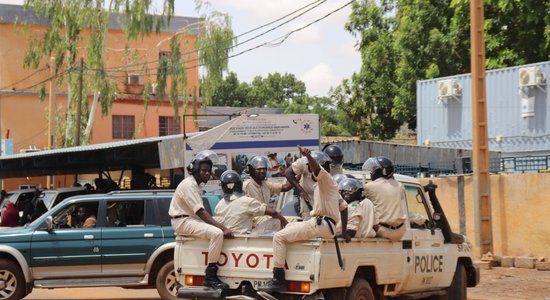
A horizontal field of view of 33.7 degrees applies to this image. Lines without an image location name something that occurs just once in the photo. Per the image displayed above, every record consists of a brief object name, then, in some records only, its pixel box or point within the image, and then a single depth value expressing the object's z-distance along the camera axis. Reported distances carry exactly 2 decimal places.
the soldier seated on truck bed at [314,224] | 9.34
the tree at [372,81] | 41.06
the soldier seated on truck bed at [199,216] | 9.91
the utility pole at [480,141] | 19.69
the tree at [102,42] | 40.66
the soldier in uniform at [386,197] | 10.72
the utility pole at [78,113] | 37.47
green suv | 13.93
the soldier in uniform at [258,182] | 10.78
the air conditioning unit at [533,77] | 27.30
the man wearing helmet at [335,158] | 11.43
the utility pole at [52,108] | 41.97
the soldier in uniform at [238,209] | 10.27
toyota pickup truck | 9.36
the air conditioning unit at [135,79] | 48.97
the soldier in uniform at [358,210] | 10.47
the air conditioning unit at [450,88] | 30.59
